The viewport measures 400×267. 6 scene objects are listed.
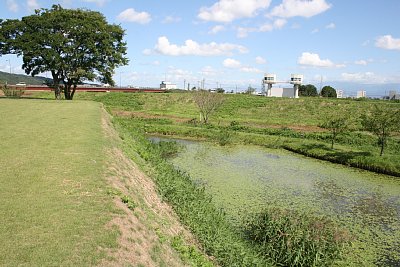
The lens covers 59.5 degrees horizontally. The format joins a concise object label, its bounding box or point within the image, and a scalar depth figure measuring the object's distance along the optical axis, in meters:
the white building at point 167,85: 157.50
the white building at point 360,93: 114.71
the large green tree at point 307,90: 113.64
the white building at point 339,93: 123.09
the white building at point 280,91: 102.46
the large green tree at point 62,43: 43.12
